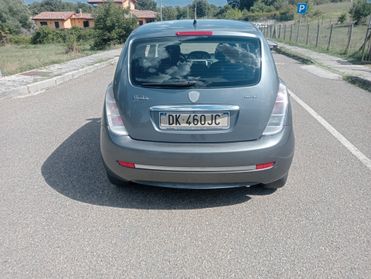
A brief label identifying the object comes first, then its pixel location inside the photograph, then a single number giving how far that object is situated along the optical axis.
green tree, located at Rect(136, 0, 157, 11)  124.60
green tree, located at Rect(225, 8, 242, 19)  77.06
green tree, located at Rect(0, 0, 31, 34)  50.54
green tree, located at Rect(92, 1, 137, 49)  23.42
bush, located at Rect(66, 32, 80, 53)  20.23
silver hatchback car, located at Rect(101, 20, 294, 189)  2.73
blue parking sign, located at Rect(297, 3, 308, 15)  25.81
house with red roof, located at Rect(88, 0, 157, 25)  74.24
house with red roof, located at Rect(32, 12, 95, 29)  73.94
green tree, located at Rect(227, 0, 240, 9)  113.65
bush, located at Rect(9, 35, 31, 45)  47.38
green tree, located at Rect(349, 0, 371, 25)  38.06
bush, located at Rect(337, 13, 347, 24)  44.31
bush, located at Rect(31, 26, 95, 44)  48.62
